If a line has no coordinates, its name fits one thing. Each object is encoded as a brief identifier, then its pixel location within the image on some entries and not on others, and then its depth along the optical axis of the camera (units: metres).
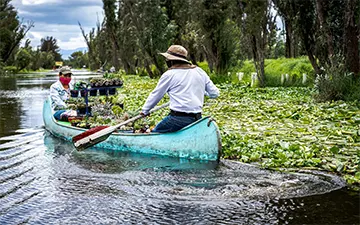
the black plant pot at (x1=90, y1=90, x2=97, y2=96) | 11.12
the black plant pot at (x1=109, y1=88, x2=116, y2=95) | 11.80
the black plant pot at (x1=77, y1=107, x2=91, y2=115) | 10.42
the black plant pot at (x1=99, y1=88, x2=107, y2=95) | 11.63
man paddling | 7.20
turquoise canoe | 7.01
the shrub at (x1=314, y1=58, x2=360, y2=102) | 12.94
